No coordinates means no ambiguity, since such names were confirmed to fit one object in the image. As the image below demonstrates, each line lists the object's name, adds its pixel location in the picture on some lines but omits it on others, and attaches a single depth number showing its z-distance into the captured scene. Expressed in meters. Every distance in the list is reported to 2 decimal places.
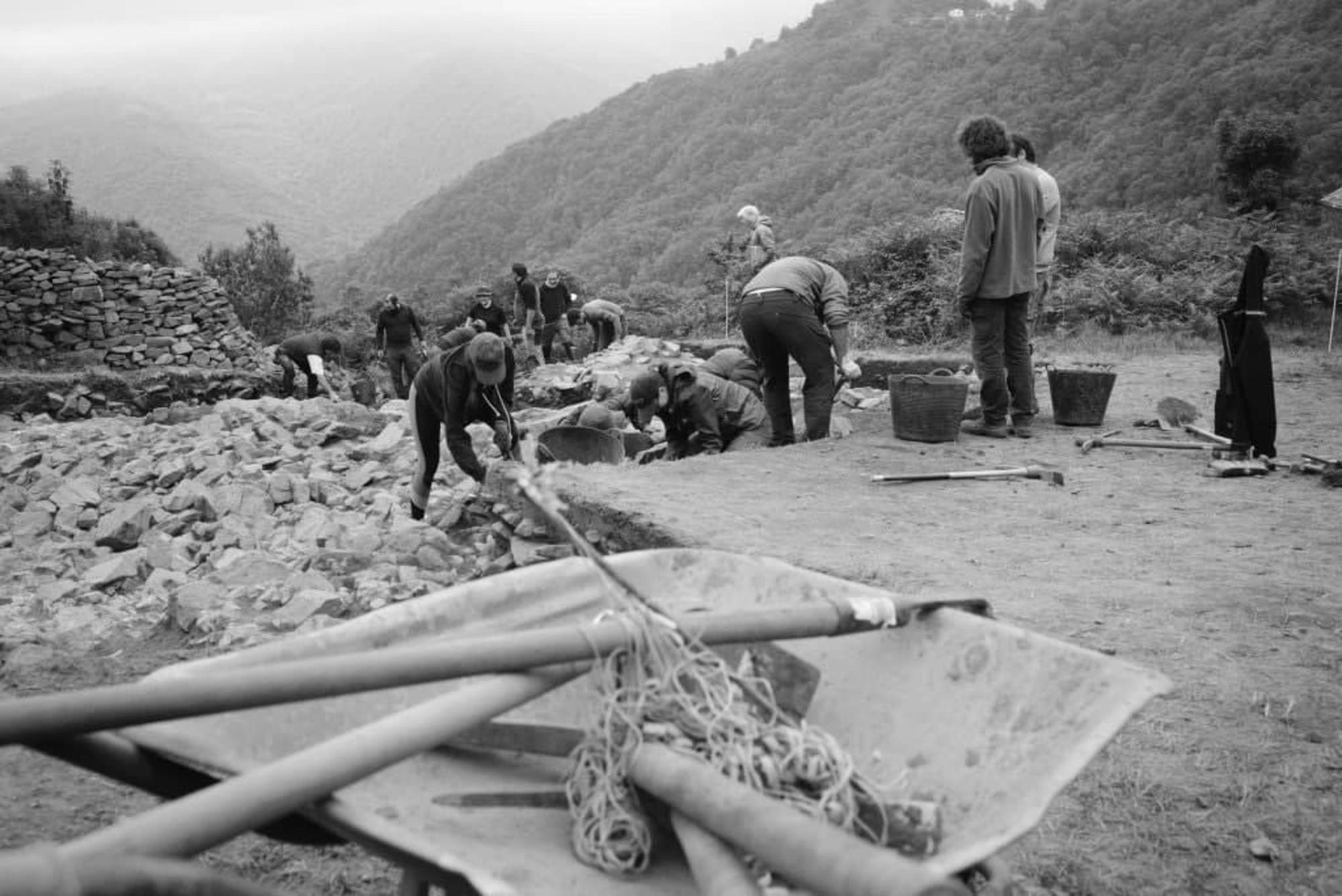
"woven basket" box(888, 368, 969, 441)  6.01
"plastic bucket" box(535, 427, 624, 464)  6.95
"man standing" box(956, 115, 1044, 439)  5.80
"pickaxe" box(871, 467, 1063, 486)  5.23
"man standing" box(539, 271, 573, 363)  14.13
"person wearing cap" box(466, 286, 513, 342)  12.31
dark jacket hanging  5.39
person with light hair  8.34
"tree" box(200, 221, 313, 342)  23.34
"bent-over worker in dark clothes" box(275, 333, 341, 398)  13.41
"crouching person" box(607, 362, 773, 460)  6.14
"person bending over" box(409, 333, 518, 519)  5.93
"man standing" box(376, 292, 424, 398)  12.38
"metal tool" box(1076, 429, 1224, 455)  5.90
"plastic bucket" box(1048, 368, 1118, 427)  6.50
